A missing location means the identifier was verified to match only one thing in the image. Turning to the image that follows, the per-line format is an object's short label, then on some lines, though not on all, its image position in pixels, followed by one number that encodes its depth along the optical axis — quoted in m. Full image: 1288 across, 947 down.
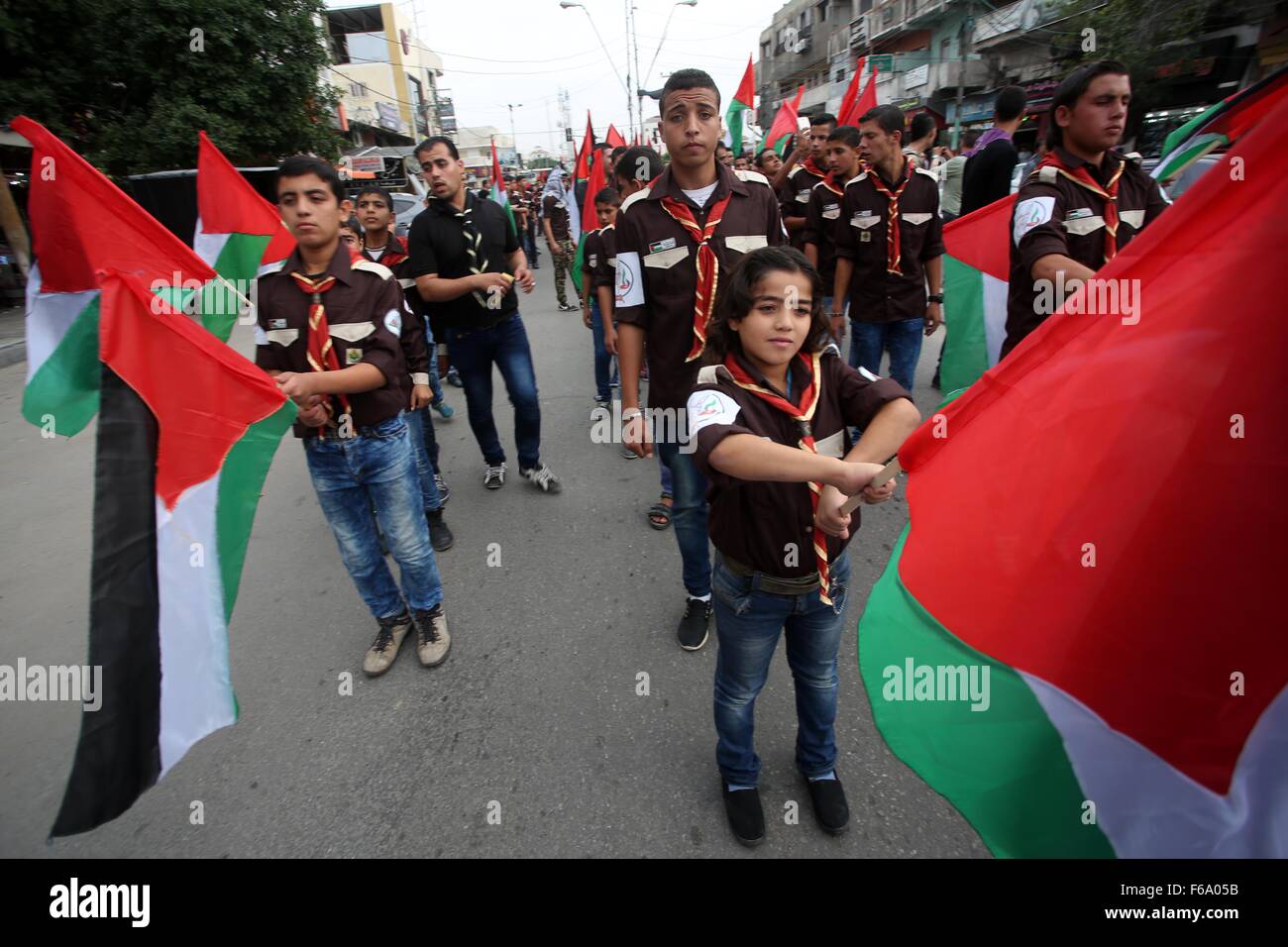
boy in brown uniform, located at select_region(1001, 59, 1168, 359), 2.41
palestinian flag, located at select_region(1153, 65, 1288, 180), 2.01
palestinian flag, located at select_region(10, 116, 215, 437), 1.94
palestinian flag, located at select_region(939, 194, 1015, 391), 3.35
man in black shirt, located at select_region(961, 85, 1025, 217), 4.96
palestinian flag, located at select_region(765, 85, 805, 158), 8.77
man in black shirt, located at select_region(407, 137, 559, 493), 3.94
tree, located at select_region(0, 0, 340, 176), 12.02
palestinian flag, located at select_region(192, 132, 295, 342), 2.83
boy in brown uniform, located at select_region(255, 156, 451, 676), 2.53
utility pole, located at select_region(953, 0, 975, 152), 24.12
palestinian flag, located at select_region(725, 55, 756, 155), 8.45
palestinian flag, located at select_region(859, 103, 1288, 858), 1.18
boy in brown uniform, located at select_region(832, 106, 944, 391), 4.09
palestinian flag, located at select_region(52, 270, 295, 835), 1.71
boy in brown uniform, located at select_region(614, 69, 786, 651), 2.53
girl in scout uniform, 1.57
